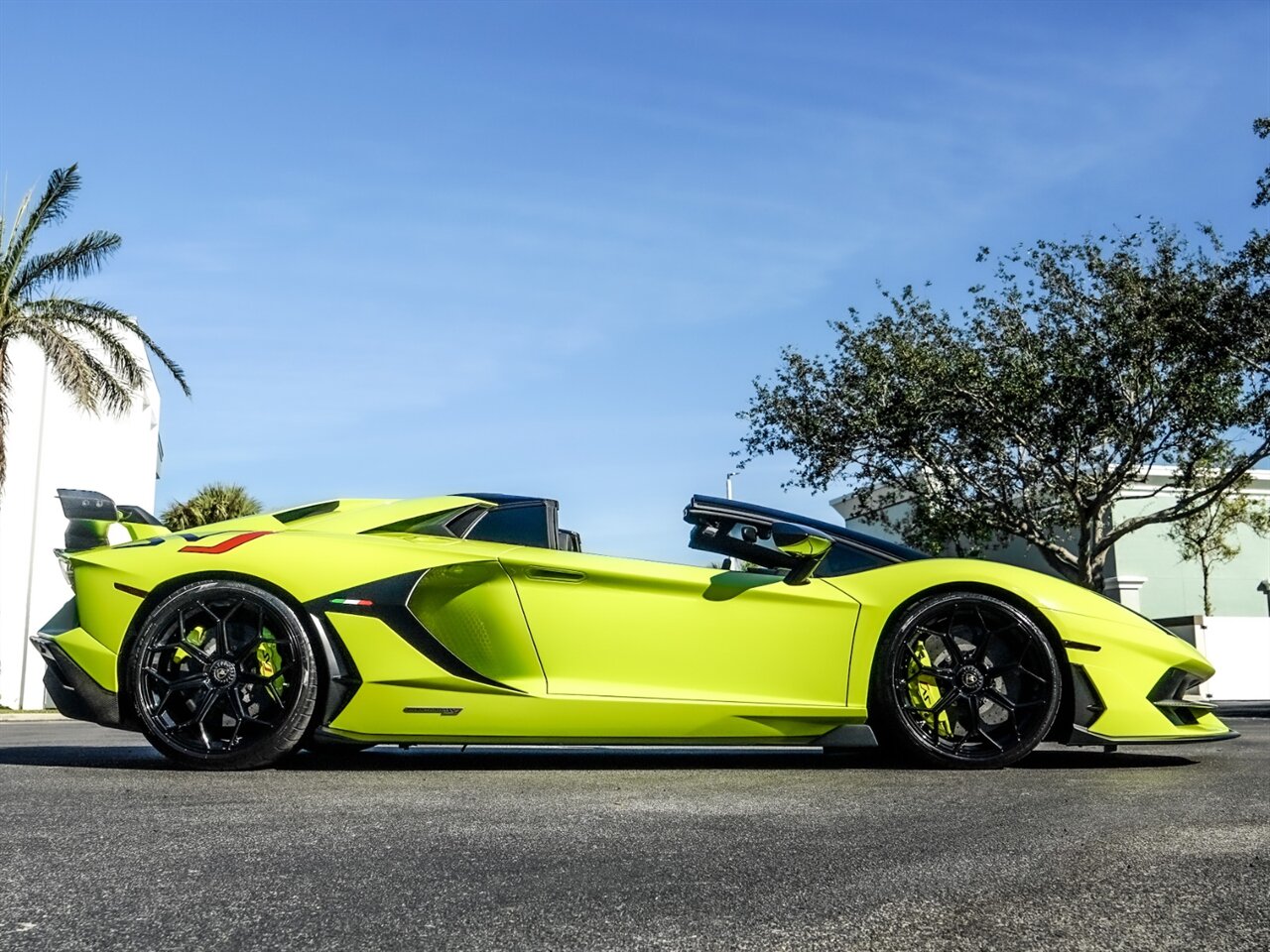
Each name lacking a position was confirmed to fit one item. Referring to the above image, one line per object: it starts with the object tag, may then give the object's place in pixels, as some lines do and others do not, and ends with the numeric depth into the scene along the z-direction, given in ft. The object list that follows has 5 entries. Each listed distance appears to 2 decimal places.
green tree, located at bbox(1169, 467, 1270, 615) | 114.93
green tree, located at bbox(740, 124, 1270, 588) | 79.66
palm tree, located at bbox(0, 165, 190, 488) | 70.85
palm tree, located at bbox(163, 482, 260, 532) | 107.45
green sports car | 15.92
